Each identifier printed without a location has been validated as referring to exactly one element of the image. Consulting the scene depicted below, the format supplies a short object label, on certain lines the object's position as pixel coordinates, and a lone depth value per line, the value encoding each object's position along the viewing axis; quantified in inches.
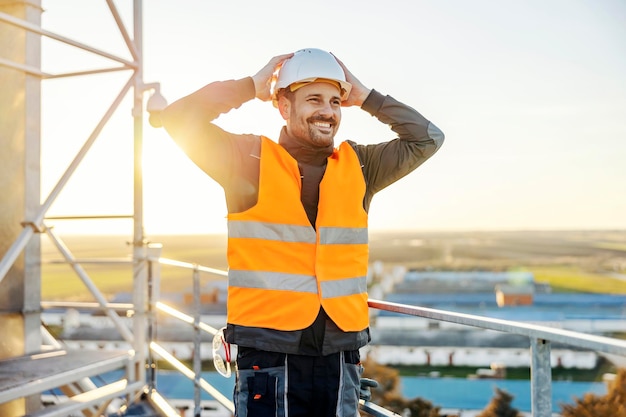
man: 68.6
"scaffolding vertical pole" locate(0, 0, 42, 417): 154.0
